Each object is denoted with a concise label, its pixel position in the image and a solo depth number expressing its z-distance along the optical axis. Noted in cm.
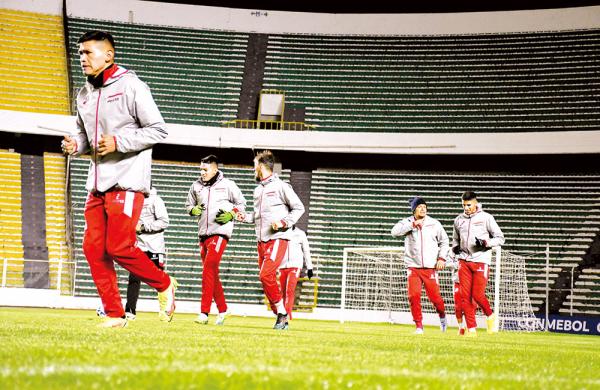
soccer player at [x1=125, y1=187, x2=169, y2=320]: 1091
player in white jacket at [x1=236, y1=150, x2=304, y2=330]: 976
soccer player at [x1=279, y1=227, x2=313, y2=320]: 1291
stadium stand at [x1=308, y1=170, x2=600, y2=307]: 2412
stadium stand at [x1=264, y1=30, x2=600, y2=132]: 2677
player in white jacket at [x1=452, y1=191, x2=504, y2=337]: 1216
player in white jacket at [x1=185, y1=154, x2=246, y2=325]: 1048
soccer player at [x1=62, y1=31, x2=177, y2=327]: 603
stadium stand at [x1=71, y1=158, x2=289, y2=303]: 2372
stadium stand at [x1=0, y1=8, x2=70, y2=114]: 2730
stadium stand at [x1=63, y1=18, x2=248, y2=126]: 2853
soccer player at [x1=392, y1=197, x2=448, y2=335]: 1255
